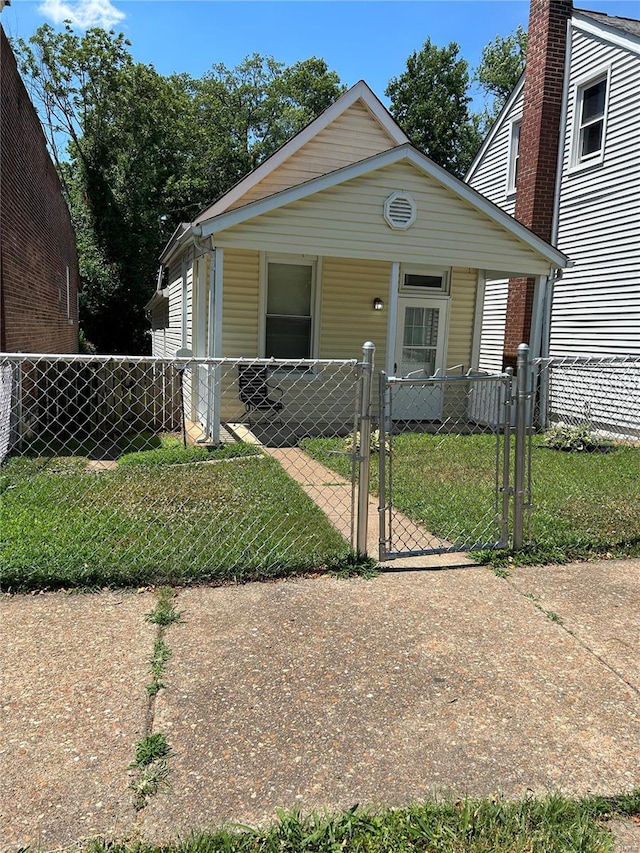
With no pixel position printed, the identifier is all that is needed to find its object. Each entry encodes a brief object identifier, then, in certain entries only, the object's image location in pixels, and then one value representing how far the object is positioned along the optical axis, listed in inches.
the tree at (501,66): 1299.2
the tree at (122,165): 1048.8
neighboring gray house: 425.4
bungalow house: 352.2
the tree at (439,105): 1248.8
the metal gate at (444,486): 175.2
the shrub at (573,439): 351.9
